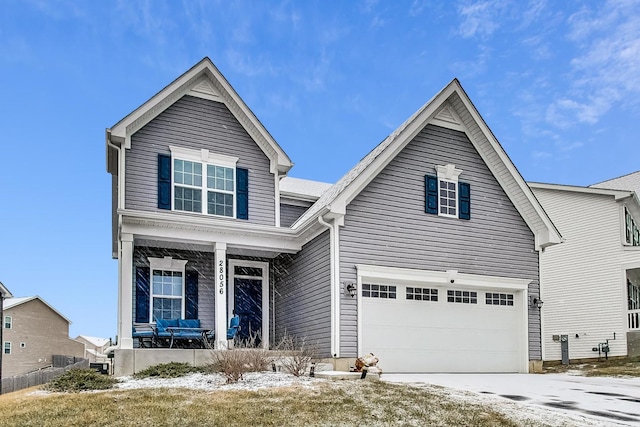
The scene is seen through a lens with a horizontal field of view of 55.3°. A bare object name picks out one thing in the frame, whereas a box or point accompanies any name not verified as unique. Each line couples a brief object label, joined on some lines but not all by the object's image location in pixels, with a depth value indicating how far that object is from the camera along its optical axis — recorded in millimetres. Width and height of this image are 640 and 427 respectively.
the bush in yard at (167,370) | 12188
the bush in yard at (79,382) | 10766
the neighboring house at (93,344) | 61228
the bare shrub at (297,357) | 12211
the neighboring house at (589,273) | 22484
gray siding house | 14766
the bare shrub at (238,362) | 11055
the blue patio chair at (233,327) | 15094
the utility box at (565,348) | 22109
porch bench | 14570
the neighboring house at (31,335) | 42812
